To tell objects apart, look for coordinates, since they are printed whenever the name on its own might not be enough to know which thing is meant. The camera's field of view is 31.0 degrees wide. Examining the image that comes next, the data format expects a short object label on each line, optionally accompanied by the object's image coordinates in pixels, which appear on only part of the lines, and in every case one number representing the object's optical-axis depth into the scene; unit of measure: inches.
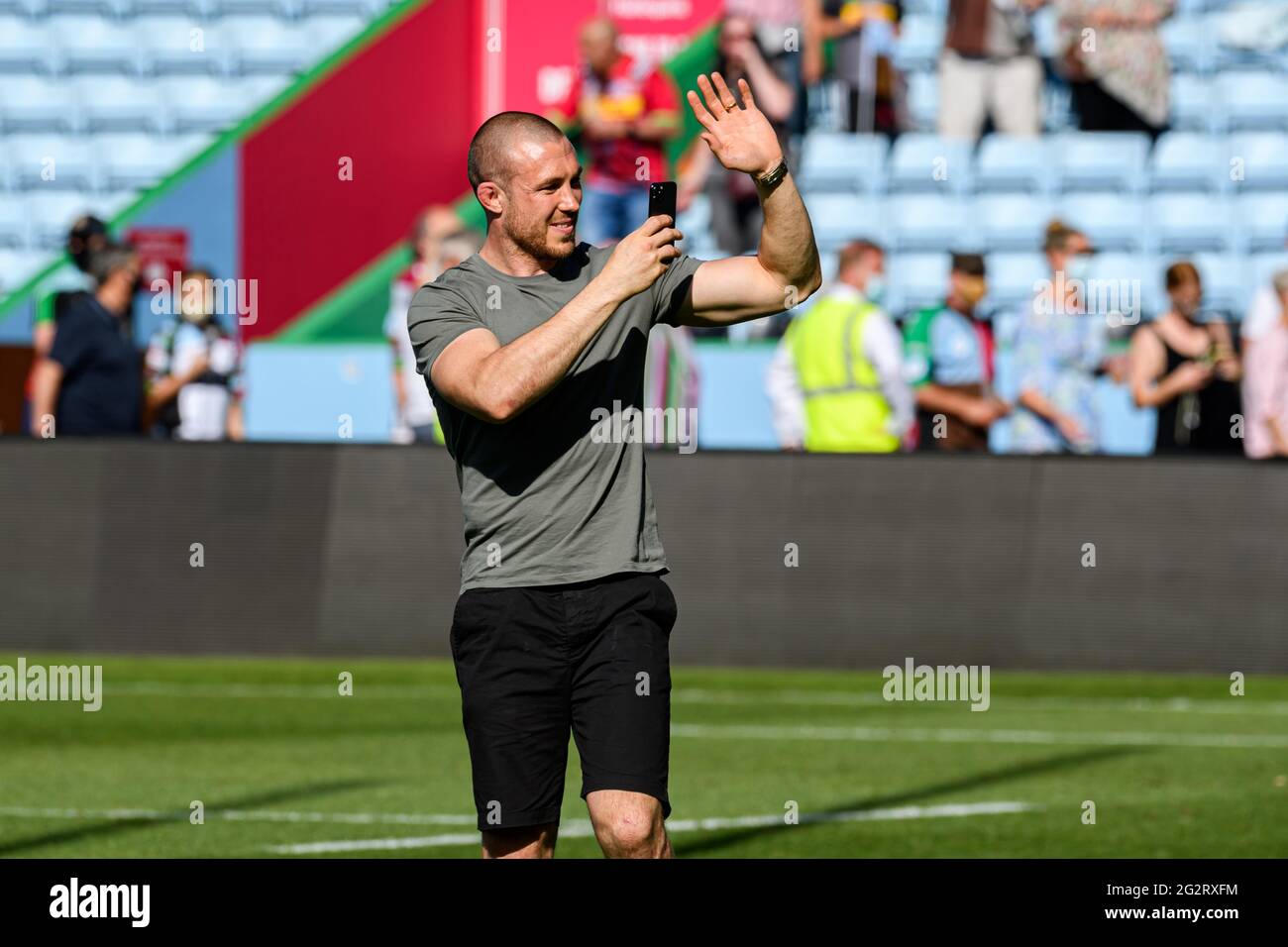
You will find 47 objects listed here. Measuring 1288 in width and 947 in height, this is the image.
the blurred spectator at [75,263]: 620.4
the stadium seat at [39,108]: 971.3
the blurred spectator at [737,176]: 785.6
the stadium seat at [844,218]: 868.0
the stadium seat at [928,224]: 871.1
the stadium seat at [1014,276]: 839.1
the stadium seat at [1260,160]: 877.2
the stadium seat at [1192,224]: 860.6
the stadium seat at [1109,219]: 864.3
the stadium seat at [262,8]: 966.4
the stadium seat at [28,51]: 986.7
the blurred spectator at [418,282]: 631.8
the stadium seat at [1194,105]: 906.1
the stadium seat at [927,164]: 887.7
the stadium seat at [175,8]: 981.8
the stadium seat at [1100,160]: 887.1
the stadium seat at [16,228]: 939.3
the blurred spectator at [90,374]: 597.3
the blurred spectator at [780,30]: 833.5
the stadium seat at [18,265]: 915.4
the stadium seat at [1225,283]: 832.9
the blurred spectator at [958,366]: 598.5
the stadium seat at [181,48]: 962.7
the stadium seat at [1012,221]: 869.2
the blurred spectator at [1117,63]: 864.3
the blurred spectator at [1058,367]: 624.4
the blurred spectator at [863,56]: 852.0
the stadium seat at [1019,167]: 885.2
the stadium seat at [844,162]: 883.4
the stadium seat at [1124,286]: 786.8
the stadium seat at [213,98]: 954.1
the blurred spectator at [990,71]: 869.2
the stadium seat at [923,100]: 908.0
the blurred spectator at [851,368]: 581.0
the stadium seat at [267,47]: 957.8
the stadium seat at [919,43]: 923.4
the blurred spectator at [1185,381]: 642.8
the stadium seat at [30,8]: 996.6
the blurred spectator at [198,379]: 723.4
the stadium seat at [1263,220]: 856.3
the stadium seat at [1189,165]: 883.4
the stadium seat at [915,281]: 838.5
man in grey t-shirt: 221.6
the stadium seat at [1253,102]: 902.4
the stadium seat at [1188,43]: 914.7
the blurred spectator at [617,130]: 741.3
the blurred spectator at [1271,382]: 642.8
